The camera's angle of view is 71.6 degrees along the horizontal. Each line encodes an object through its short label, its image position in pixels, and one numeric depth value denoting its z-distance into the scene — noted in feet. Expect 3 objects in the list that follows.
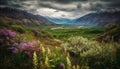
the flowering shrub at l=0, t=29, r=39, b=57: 14.15
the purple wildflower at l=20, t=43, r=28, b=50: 14.41
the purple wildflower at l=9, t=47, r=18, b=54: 13.86
